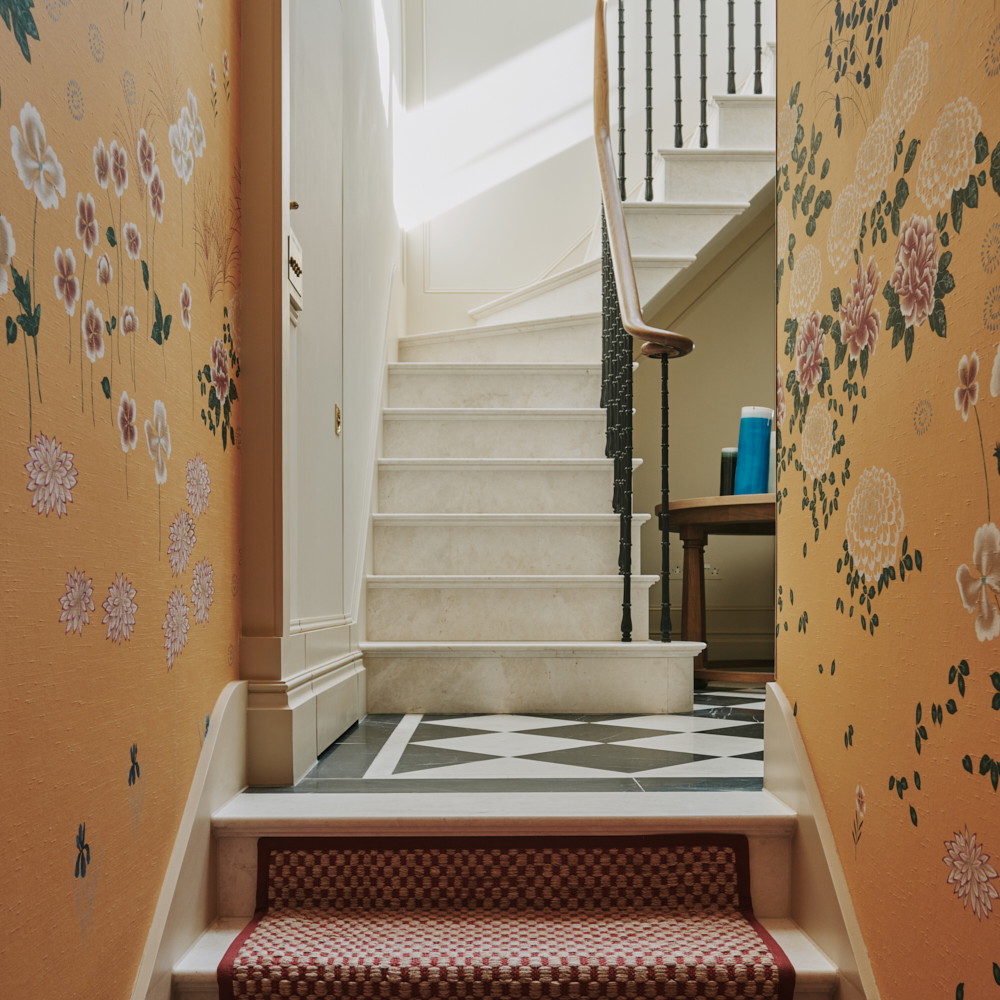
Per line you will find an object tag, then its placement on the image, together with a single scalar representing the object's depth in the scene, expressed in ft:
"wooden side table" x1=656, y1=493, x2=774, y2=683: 9.45
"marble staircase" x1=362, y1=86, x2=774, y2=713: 8.12
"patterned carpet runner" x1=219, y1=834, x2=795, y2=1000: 3.81
